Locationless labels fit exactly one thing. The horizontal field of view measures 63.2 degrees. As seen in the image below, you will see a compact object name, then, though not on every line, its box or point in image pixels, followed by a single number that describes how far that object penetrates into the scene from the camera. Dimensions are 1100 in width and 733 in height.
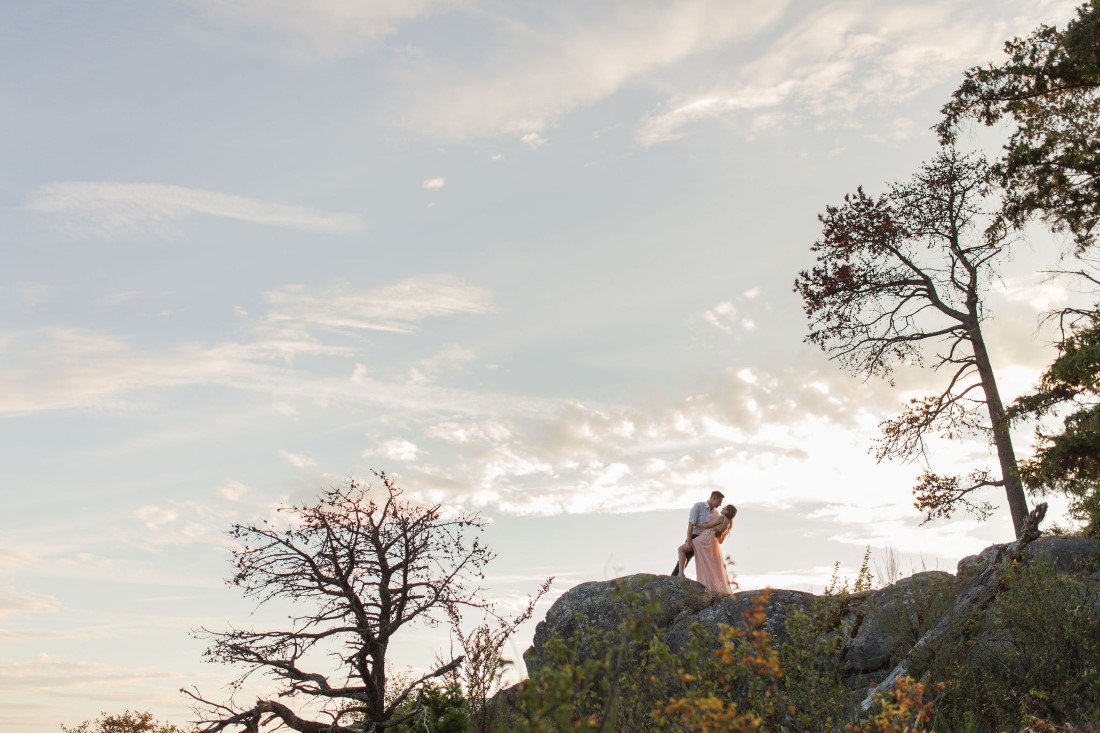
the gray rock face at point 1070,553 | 12.69
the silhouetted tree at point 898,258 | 21.28
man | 17.80
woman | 17.41
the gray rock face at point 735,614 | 13.82
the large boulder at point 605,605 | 14.37
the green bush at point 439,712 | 12.38
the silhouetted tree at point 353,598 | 14.23
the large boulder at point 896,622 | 12.53
